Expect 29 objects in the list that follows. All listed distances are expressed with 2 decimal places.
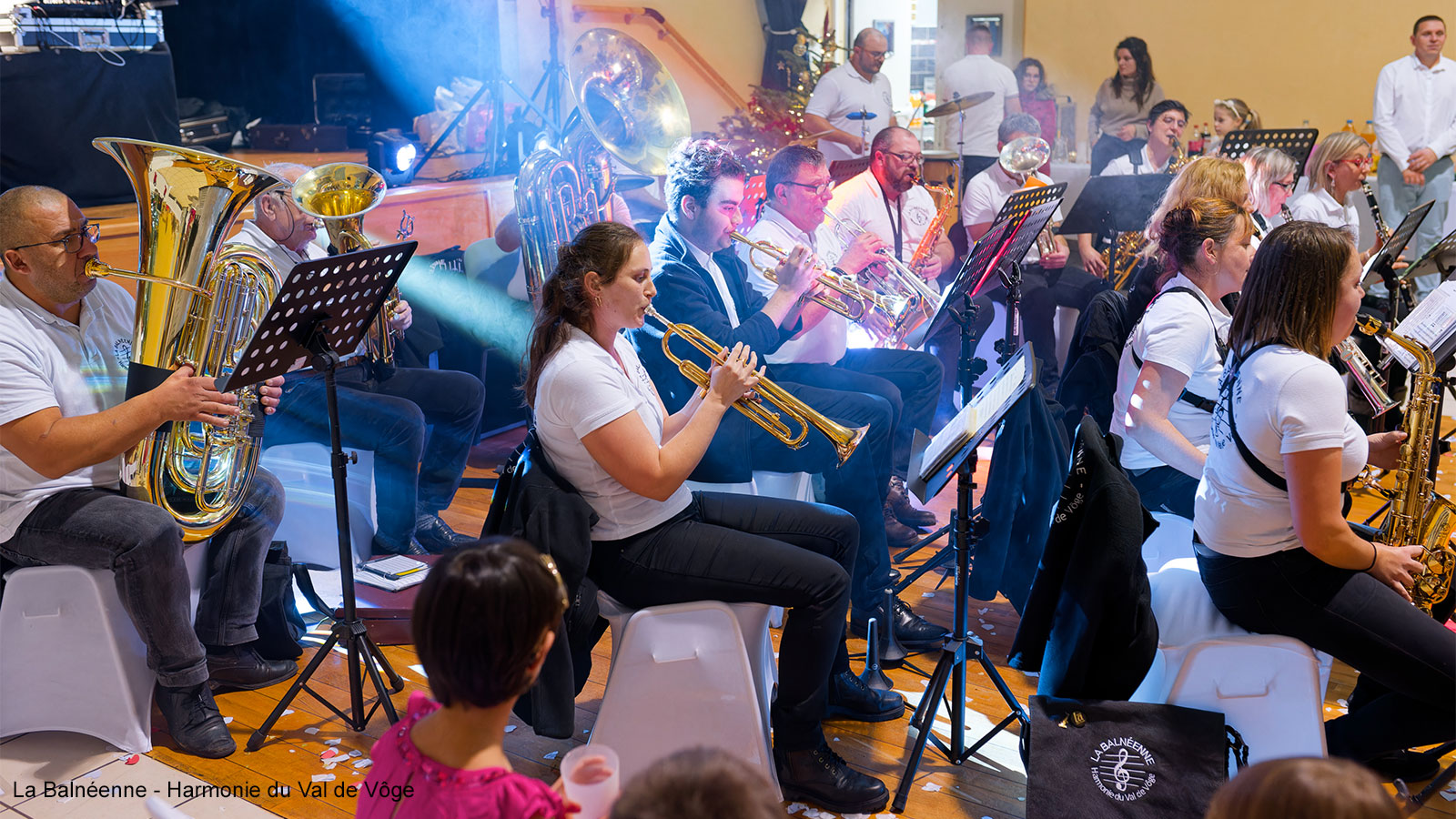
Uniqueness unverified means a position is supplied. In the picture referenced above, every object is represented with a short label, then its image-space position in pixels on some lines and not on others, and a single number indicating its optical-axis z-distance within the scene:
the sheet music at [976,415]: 2.17
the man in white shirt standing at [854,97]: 7.38
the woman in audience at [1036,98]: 8.94
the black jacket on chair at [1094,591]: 2.16
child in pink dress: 1.39
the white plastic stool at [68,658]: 2.60
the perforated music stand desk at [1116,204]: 5.37
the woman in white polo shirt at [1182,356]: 2.70
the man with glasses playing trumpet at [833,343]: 3.96
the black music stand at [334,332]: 2.35
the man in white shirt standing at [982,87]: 8.01
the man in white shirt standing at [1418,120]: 7.59
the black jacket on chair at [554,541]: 2.23
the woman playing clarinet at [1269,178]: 4.75
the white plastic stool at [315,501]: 3.53
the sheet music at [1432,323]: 2.99
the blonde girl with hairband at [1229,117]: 7.09
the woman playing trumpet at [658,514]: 2.35
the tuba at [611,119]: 4.40
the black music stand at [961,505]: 2.18
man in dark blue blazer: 3.16
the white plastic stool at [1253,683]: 2.19
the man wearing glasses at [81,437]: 2.51
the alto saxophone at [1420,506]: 2.46
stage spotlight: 5.97
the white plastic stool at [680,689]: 2.37
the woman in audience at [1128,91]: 8.50
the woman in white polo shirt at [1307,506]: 2.08
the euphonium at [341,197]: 3.30
